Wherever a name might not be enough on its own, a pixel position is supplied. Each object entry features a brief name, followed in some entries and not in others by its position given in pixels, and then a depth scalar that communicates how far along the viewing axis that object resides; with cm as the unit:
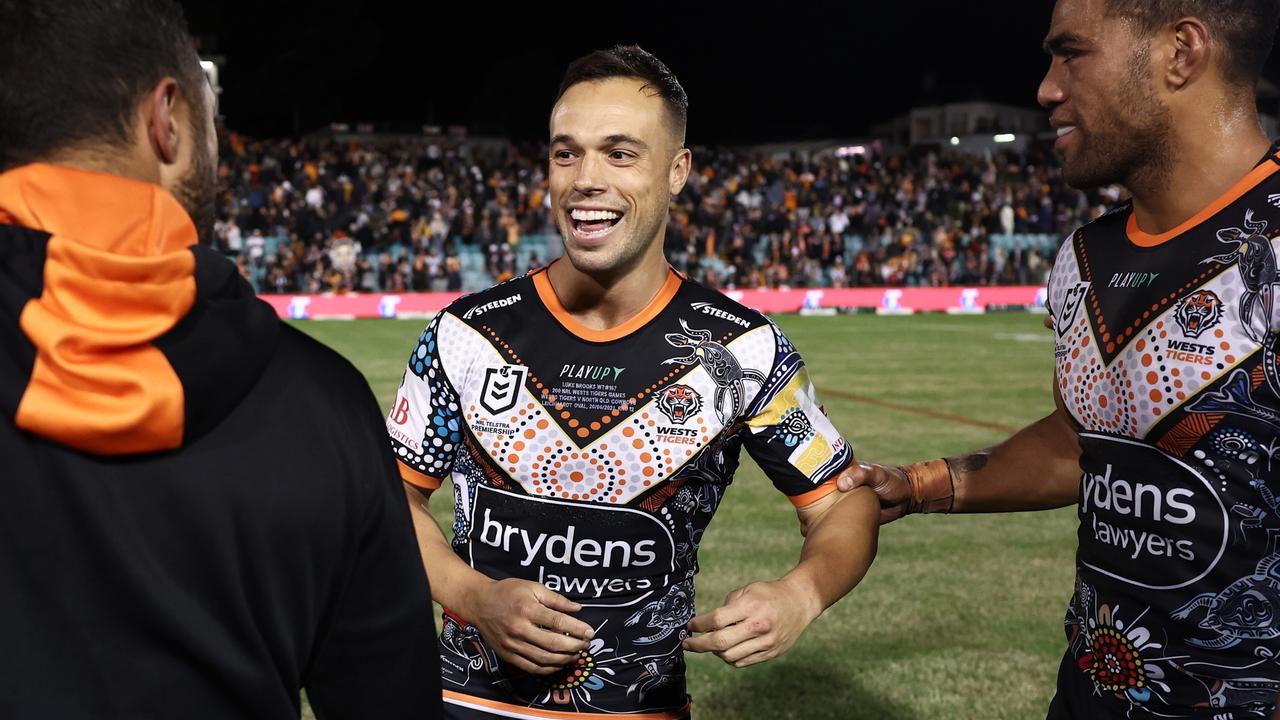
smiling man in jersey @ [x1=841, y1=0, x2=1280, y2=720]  240
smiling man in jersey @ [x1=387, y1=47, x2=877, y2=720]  280
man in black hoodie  125
